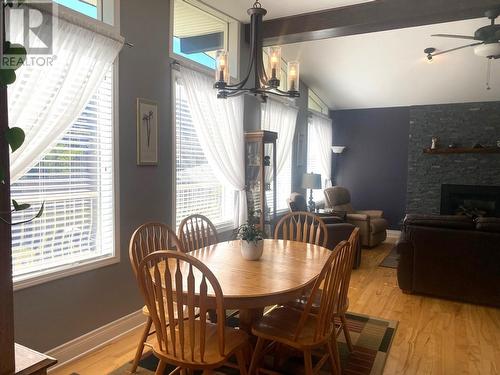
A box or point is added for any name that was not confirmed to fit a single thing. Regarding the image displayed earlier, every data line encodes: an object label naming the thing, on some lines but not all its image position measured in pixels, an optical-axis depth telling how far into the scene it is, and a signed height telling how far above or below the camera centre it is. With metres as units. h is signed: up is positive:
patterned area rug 2.40 -1.34
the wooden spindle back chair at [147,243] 2.25 -0.53
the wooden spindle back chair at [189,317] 1.65 -0.71
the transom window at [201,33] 3.51 +1.48
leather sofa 3.46 -0.86
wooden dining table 1.79 -0.61
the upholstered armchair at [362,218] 5.82 -0.79
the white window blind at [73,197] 2.27 -0.21
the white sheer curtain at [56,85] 2.08 +0.52
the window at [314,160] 6.97 +0.21
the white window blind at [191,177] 3.50 -0.09
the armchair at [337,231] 4.57 -0.77
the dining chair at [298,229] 3.02 -0.51
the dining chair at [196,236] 2.80 -0.55
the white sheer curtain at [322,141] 6.96 +0.59
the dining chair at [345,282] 2.15 -0.69
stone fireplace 6.51 +0.20
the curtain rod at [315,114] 6.64 +1.11
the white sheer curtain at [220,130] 3.54 +0.43
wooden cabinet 4.44 +0.00
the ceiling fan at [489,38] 3.44 +1.35
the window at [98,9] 2.55 +1.17
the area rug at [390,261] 4.98 -1.30
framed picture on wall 2.95 +0.31
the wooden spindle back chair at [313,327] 1.91 -0.91
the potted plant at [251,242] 2.37 -0.48
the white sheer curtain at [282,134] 5.05 +0.57
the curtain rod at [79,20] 2.20 +0.98
